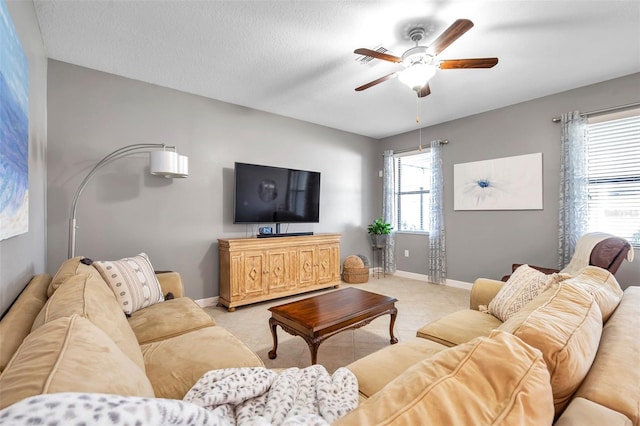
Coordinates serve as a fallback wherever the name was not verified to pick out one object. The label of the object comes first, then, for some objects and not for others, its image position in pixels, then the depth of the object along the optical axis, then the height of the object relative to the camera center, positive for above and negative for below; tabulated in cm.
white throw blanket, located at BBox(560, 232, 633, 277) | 247 -32
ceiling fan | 207 +118
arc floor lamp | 277 +52
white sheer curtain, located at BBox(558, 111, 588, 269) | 328 +36
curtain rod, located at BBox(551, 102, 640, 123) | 299 +116
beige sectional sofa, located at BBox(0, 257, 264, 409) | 60 -42
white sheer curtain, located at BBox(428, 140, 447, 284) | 454 -15
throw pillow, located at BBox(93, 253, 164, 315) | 198 -49
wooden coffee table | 193 -74
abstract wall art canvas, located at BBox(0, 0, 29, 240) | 123 +41
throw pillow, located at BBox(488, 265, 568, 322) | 173 -48
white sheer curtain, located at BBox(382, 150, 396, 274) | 527 +17
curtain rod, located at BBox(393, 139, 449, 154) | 455 +118
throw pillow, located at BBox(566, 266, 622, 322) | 116 -33
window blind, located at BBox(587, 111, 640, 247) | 302 +43
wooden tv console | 345 -70
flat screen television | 374 +29
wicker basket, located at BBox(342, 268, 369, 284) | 477 -102
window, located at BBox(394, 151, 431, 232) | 504 +45
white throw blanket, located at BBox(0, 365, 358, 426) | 41 -59
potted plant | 512 -31
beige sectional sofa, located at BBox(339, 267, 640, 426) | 52 -35
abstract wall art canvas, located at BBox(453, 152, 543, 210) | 368 +44
